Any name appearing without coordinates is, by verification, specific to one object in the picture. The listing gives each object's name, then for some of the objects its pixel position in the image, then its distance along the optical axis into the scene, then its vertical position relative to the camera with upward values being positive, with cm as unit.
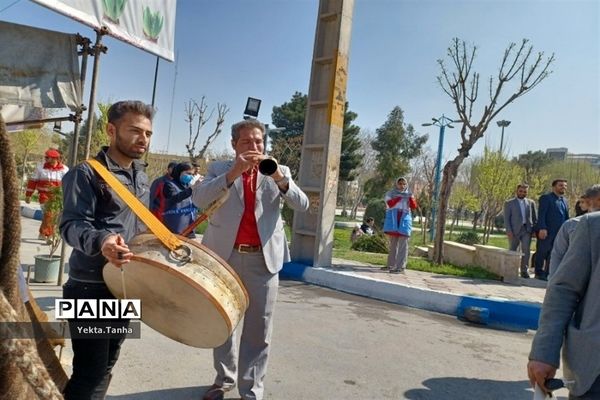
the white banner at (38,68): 381 +102
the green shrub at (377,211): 2080 +6
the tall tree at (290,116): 3875 +797
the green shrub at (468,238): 1545 -59
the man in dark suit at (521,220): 915 +15
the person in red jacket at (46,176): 826 +5
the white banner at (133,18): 435 +191
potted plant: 566 -104
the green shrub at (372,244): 1237 -91
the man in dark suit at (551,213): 874 +37
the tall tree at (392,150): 3709 +595
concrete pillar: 790 +139
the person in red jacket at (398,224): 818 -16
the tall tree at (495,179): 1777 +196
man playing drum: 196 -18
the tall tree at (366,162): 4212 +496
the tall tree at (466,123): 941 +217
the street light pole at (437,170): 1712 +209
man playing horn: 280 -27
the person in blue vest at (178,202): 509 -12
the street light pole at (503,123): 2116 +505
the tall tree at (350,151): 3634 +509
